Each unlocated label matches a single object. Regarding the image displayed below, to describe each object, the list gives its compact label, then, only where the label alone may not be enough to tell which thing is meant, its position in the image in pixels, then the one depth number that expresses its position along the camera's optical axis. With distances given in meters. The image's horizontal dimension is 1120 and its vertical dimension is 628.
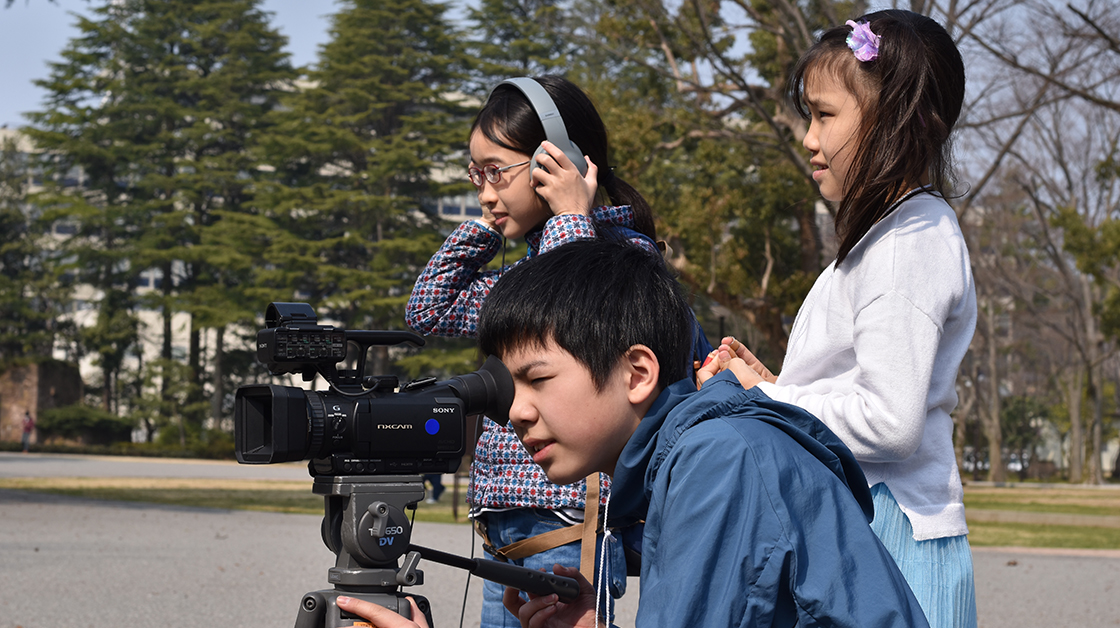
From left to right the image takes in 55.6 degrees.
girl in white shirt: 1.62
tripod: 1.54
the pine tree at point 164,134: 39.03
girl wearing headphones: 2.08
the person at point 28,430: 33.38
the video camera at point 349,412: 1.52
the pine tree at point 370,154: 35.00
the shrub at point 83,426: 36.84
